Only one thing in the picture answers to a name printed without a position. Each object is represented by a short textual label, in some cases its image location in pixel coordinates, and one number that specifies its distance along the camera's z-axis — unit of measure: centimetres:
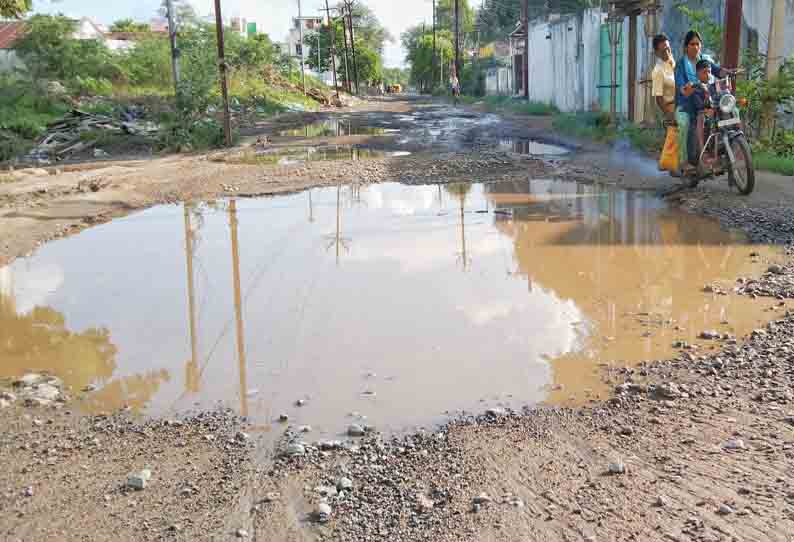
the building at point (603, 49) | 1267
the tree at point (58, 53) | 2558
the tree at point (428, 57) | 8019
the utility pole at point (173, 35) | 1774
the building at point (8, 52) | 2719
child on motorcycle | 777
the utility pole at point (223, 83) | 1631
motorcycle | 760
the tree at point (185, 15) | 2842
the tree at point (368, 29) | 9097
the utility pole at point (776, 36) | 995
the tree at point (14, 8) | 1484
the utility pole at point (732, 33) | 970
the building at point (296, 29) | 11088
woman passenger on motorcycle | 784
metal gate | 1933
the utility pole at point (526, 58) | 2997
